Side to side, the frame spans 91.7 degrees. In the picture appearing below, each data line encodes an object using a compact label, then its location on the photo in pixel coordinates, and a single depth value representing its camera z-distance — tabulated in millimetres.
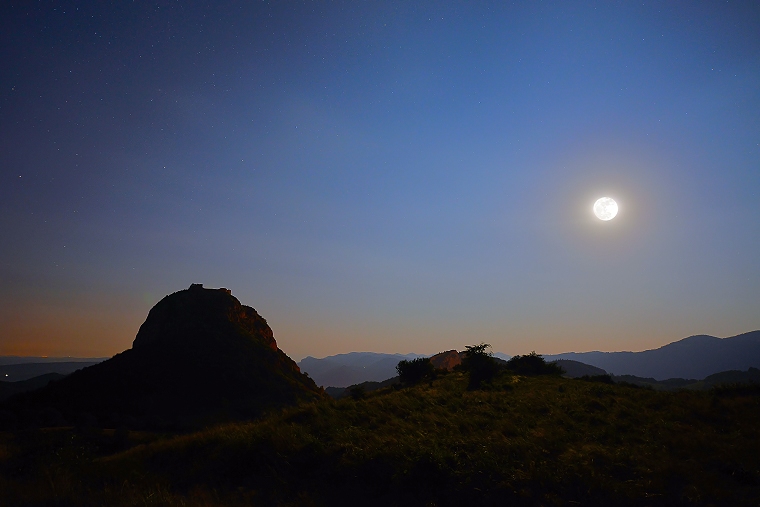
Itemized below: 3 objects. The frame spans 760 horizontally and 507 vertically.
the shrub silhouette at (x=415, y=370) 41094
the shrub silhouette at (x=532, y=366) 40312
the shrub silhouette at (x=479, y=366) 30219
